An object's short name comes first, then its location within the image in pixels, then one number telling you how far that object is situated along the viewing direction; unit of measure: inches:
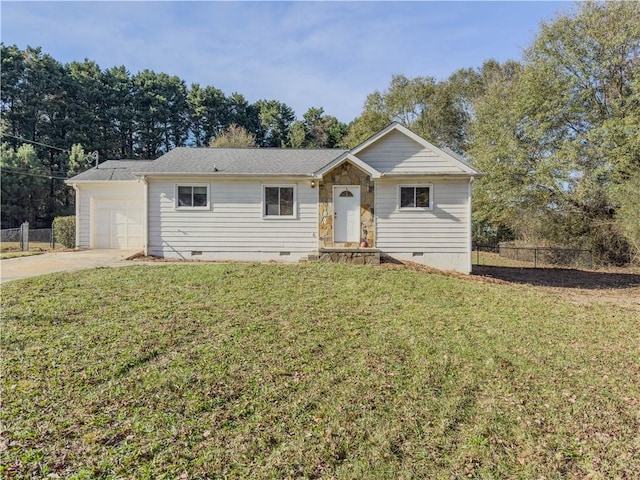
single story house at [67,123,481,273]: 469.4
